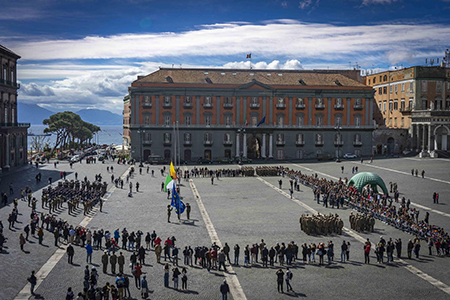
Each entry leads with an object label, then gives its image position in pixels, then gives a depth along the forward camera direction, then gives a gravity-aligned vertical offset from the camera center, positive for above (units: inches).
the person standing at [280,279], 829.3 -243.8
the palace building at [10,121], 2539.4 +128.6
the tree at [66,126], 4198.3 +168.2
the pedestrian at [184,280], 829.8 -246.8
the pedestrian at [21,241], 1051.3 -224.9
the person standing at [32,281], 800.3 -240.5
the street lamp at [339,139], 3383.4 +45.6
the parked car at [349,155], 3326.8 -72.5
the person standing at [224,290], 758.5 -241.1
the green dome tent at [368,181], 1758.1 -138.6
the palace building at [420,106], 3235.7 +311.2
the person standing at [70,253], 962.7 -231.1
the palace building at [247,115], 3250.5 +216.9
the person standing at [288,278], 834.2 -243.1
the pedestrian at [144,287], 783.7 -245.1
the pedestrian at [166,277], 856.7 -250.7
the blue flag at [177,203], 1365.7 -177.4
